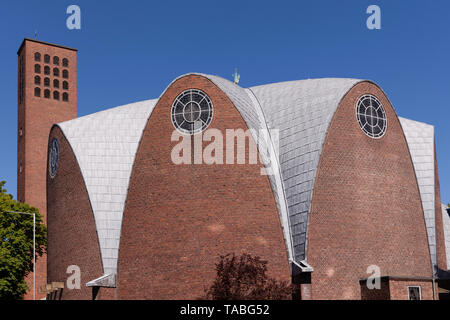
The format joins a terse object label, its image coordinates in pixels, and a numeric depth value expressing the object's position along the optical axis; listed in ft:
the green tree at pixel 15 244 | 154.61
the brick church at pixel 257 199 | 114.52
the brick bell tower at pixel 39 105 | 215.31
